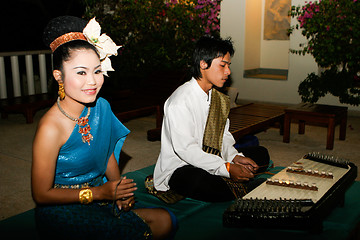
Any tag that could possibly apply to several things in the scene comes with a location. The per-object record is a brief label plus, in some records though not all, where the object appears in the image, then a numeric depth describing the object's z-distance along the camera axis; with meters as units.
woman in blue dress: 1.81
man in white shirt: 2.64
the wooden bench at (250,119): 4.21
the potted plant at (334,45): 6.17
